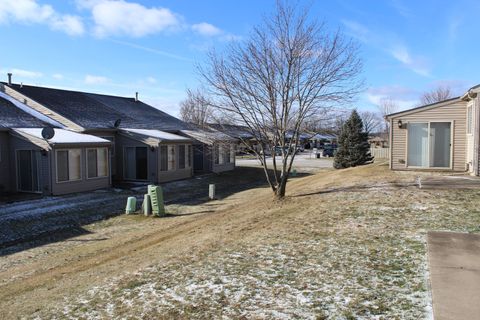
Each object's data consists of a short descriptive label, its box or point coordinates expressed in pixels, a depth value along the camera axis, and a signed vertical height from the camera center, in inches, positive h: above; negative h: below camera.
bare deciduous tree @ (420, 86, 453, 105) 2191.2 +253.7
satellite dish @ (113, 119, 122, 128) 908.9 +44.1
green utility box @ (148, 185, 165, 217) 525.0 -72.0
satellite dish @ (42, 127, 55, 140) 663.8 +16.9
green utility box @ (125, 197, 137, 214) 550.9 -82.9
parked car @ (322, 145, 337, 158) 2008.7 -40.9
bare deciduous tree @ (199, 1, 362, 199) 488.1 +58.4
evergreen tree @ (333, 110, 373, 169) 1136.8 -3.9
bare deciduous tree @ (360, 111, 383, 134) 3016.7 +171.9
